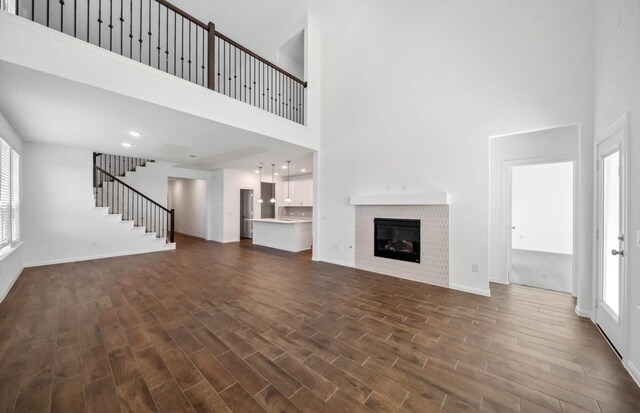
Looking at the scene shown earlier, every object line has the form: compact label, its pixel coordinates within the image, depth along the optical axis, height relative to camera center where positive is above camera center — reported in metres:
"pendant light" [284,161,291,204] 7.91 +1.14
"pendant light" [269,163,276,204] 9.03 +1.10
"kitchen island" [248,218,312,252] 6.95 -0.87
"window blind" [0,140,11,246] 3.43 +0.16
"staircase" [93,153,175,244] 6.72 +0.18
